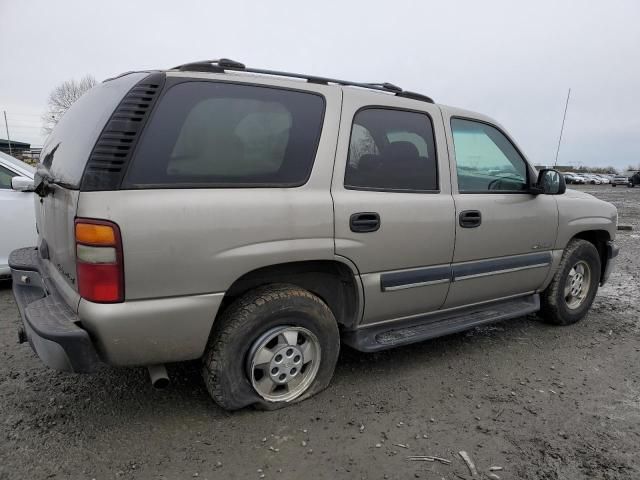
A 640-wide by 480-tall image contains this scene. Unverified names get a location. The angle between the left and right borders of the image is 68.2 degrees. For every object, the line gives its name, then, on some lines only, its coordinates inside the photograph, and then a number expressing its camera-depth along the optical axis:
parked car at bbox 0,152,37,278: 4.91
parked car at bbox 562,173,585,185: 49.17
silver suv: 2.19
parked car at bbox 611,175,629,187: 46.88
